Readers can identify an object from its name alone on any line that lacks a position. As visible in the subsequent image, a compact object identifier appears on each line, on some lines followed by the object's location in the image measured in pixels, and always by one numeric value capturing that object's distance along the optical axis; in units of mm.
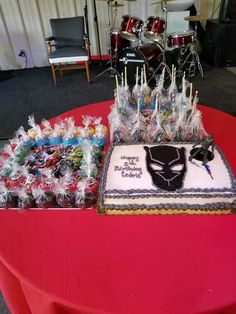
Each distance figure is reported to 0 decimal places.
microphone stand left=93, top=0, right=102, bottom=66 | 3761
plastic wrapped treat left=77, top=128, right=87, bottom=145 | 1121
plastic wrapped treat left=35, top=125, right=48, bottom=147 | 1141
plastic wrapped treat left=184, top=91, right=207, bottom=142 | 1061
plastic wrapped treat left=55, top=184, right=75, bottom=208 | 833
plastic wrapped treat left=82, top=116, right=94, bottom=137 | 1149
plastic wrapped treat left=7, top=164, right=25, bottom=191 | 885
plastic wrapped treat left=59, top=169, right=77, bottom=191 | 850
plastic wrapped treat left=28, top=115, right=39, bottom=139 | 1155
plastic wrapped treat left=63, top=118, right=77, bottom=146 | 1123
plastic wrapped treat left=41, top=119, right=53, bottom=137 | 1153
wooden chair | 3282
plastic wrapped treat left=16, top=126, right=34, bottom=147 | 1123
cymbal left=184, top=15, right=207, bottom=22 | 3333
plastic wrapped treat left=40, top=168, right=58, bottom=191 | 859
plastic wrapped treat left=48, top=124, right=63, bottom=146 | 1136
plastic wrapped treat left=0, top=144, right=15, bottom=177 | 964
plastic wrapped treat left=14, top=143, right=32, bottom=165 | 1028
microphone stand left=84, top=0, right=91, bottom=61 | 3652
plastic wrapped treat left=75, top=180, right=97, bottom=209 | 831
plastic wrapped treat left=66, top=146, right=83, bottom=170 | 960
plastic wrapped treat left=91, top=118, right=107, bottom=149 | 1112
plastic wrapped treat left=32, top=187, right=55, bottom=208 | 837
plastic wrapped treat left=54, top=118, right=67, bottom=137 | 1148
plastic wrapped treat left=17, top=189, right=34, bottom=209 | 841
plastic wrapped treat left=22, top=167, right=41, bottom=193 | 866
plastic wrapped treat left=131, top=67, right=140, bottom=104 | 1369
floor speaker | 3598
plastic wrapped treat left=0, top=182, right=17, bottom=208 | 848
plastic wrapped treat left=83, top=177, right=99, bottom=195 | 846
